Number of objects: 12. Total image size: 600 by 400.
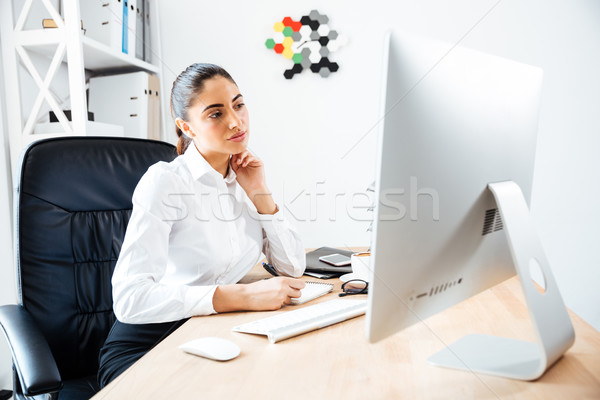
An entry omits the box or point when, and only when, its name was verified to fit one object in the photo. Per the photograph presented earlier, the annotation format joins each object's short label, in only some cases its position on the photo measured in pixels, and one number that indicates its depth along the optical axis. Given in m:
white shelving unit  1.65
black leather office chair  1.05
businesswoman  0.99
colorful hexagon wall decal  2.24
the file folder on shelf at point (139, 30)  2.24
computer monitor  0.51
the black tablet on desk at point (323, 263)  1.33
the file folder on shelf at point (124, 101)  2.12
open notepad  1.03
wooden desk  0.61
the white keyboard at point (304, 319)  0.80
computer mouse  0.71
